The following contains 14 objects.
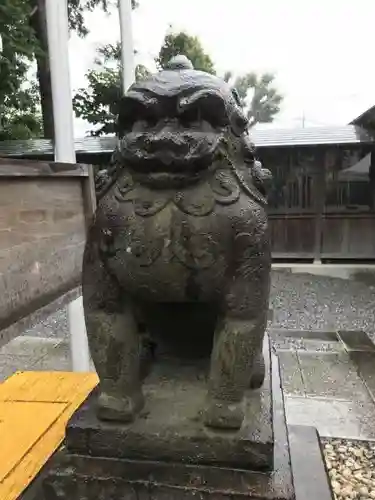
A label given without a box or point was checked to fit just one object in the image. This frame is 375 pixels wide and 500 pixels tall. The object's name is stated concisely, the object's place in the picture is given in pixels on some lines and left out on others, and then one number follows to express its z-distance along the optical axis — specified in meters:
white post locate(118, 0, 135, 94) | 2.35
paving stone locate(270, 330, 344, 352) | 3.33
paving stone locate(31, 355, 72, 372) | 3.04
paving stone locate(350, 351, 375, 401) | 2.62
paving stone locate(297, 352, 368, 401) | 2.51
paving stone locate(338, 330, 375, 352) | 3.32
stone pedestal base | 0.78
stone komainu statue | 0.73
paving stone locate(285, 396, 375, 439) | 2.06
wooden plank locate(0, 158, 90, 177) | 1.24
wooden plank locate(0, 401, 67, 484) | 1.17
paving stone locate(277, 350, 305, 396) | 2.55
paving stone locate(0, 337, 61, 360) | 3.34
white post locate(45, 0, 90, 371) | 1.87
